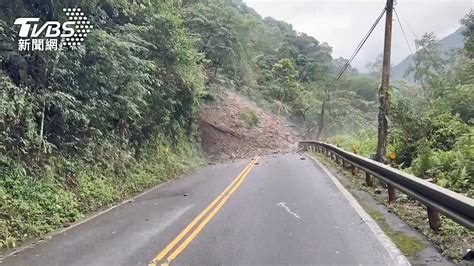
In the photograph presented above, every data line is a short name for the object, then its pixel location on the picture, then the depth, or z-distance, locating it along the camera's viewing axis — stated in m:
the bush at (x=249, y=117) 36.78
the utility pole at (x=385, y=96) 13.44
